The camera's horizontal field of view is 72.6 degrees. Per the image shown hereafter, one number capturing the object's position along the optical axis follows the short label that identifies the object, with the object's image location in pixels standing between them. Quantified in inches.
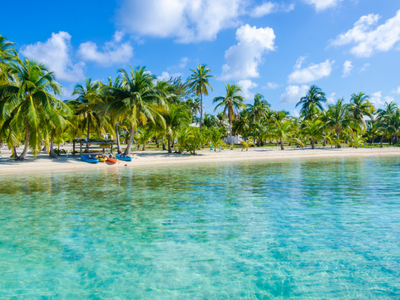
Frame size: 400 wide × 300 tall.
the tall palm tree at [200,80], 1652.3
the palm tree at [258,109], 2194.9
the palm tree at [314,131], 1626.5
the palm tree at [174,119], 1203.6
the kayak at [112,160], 942.4
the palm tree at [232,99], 1664.6
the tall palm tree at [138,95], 992.9
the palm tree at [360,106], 2108.8
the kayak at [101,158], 958.4
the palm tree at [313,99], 2315.5
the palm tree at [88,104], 1055.0
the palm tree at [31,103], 796.6
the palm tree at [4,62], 832.9
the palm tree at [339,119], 1668.3
